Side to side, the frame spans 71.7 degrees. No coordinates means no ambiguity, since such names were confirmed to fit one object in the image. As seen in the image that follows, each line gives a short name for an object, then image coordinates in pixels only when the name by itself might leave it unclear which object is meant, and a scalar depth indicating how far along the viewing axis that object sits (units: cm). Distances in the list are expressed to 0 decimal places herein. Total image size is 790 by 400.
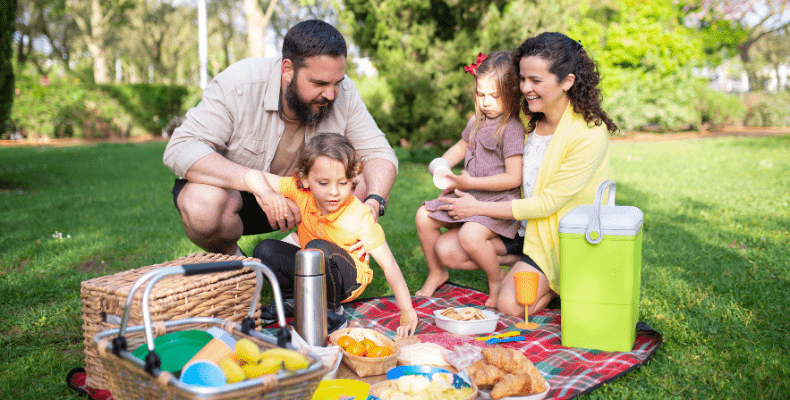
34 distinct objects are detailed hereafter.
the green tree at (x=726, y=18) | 1332
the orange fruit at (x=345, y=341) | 224
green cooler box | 231
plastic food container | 258
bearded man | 288
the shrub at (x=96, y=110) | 1471
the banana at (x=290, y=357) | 155
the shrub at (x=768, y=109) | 1822
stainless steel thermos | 218
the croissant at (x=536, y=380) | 192
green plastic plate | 172
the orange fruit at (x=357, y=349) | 214
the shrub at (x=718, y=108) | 1692
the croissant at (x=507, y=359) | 197
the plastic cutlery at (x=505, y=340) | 246
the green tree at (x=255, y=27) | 1688
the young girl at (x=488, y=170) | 305
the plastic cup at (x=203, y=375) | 150
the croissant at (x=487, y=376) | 194
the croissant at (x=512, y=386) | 188
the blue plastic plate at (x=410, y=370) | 204
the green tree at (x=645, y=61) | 1514
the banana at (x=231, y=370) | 151
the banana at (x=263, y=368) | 152
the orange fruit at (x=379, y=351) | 214
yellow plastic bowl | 193
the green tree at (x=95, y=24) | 2319
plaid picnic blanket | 210
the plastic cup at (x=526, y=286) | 262
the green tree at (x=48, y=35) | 1927
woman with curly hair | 278
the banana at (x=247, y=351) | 160
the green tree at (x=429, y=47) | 784
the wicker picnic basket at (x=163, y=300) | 194
